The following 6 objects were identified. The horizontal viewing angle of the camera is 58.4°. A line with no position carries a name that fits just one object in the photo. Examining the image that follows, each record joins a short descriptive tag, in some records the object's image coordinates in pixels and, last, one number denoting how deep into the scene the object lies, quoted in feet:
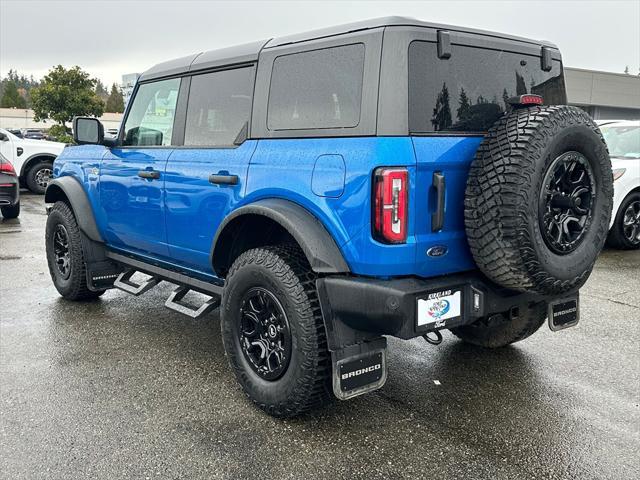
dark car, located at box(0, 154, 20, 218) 31.94
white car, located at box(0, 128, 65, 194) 42.93
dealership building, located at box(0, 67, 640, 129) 111.75
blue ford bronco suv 8.56
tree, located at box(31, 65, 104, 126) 93.61
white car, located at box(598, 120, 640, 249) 24.56
